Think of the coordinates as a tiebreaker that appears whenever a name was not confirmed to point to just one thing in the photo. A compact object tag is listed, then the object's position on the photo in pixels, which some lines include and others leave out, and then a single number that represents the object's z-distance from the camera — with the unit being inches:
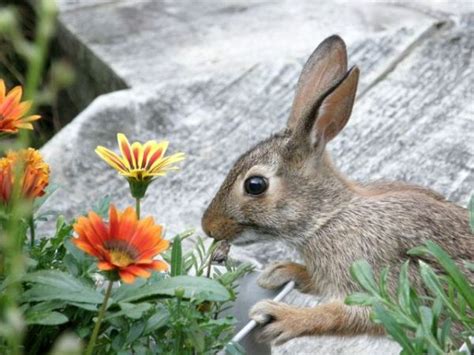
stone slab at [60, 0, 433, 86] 108.5
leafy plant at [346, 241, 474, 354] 86.7
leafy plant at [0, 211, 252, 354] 86.6
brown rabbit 93.3
